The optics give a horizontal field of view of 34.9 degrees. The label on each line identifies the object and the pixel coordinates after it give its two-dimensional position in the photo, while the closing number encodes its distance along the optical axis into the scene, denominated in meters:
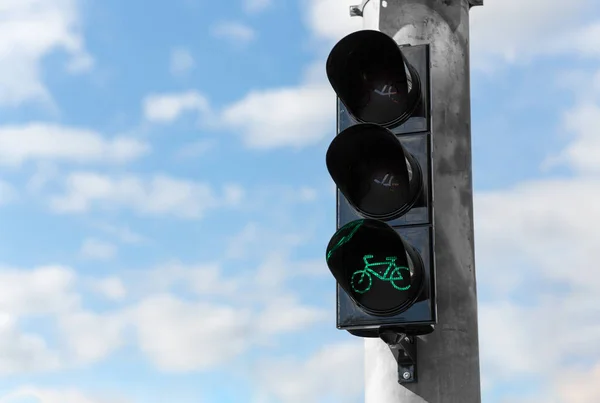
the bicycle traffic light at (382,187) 4.10
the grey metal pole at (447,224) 4.37
